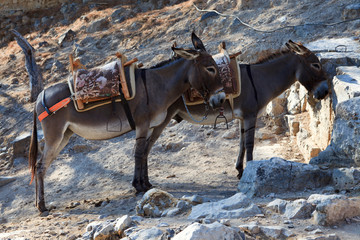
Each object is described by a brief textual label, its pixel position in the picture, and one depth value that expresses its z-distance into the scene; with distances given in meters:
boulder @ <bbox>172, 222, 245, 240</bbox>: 3.45
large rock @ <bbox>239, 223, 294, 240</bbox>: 3.72
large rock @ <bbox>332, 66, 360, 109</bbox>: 5.68
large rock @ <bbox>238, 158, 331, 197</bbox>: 5.12
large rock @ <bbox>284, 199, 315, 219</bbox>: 4.13
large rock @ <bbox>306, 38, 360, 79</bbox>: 6.91
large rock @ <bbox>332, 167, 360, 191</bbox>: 4.89
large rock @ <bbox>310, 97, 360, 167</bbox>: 5.31
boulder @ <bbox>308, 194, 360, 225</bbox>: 3.92
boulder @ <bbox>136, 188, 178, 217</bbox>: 5.03
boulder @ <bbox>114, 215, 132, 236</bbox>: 4.20
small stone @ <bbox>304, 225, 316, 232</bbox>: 3.85
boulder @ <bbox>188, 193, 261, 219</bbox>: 4.33
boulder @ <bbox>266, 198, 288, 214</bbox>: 4.32
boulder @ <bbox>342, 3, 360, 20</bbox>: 10.67
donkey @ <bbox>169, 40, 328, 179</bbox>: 6.69
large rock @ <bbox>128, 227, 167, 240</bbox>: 3.83
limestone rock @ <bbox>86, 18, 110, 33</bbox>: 17.27
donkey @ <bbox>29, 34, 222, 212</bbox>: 6.25
